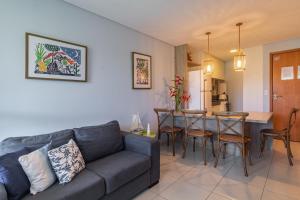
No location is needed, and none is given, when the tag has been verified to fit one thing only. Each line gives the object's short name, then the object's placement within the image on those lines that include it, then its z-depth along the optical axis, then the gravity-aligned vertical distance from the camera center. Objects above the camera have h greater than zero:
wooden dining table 3.27 -0.59
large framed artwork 2.05 +0.53
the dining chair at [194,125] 2.92 -0.52
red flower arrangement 3.91 +0.15
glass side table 3.07 -0.62
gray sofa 1.52 -0.76
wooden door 4.03 +0.31
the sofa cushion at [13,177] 1.33 -0.63
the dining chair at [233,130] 2.51 -0.53
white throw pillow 1.45 -0.63
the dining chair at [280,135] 2.81 -0.61
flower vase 3.87 -0.19
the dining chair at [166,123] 3.37 -0.54
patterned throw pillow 1.59 -0.62
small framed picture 3.34 +0.57
